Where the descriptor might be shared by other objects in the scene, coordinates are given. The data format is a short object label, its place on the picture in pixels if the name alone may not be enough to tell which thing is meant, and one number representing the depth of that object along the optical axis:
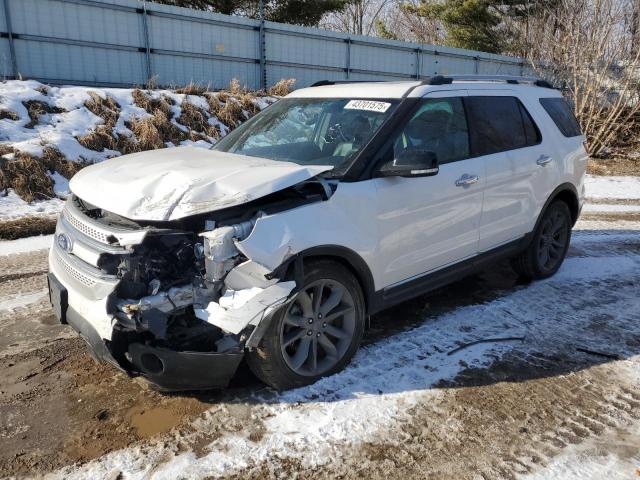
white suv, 2.93
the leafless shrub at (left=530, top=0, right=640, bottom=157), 14.35
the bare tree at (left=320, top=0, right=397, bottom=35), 38.03
